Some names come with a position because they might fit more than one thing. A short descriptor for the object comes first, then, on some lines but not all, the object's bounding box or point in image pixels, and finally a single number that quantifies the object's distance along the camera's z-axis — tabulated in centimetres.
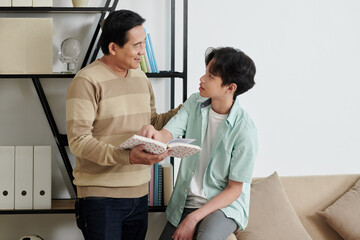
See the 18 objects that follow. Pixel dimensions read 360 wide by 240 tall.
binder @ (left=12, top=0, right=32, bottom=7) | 271
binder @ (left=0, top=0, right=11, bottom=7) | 270
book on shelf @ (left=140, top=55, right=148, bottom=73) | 274
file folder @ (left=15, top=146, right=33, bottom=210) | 277
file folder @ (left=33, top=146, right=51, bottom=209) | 278
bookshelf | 271
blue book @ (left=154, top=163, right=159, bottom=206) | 282
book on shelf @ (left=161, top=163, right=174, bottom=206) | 283
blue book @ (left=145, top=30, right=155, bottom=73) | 272
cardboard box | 271
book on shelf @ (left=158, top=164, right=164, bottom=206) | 283
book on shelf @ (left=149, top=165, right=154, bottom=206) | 282
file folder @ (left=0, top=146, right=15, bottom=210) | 277
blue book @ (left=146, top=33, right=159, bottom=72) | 275
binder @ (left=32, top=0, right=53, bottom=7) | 272
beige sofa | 292
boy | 220
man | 217
